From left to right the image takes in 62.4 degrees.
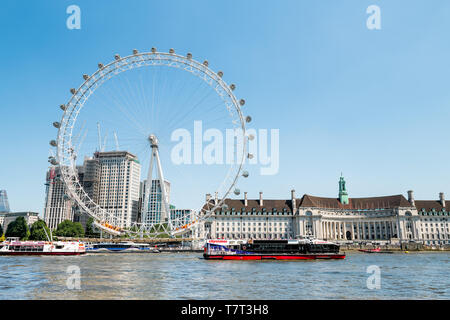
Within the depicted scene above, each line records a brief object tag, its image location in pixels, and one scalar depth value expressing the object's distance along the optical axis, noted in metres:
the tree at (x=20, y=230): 137.38
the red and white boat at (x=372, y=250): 110.94
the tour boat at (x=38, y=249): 78.94
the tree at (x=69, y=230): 135.00
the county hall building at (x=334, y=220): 143.25
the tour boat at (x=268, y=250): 67.00
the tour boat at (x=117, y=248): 105.38
